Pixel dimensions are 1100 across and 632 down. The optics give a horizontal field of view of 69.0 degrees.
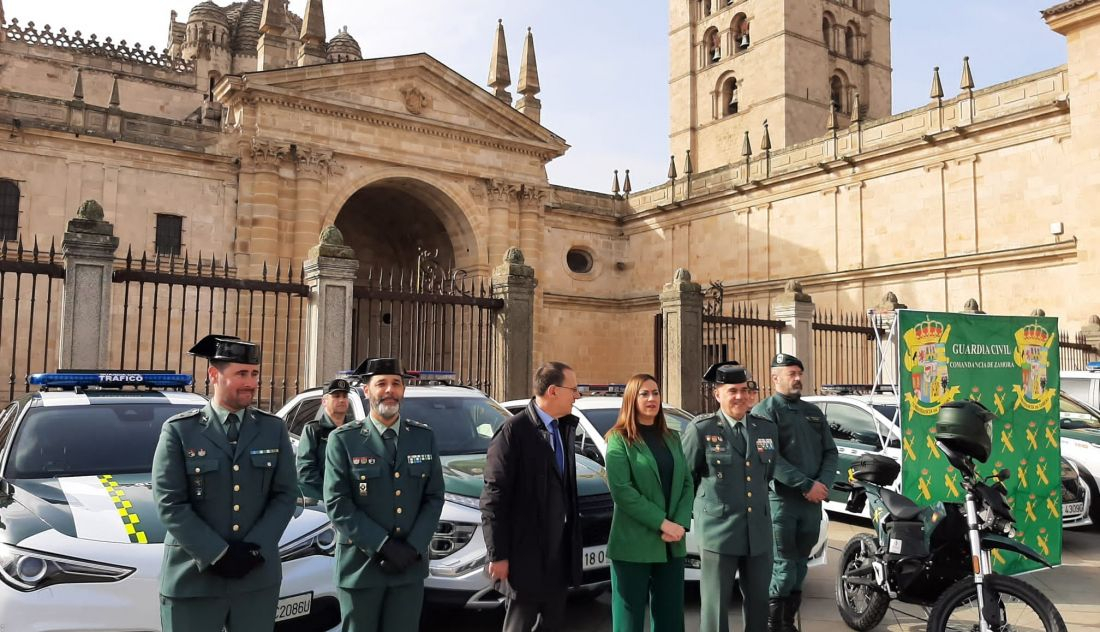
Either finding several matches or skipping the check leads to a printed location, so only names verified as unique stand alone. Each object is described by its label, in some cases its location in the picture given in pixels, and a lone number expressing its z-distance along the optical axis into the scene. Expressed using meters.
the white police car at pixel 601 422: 6.72
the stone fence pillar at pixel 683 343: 13.31
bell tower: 37.47
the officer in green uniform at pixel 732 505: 4.70
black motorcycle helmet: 5.06
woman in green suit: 4.29
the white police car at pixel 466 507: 5.35
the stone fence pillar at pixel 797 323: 14.95
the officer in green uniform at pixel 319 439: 5.21
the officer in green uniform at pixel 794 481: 5.32
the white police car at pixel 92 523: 3.87
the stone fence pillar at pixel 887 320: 15.60
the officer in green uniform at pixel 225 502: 3.38
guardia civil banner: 6.46
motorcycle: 4.64
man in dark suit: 3.96
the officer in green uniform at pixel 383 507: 3.80
